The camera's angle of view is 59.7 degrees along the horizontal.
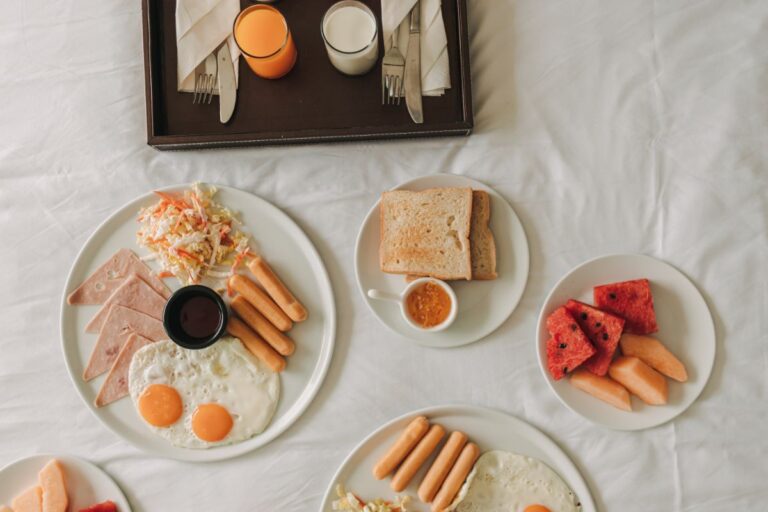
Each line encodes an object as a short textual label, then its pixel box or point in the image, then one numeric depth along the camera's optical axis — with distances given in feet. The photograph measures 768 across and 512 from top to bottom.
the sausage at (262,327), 6.06
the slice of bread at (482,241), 5.98
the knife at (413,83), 6.01
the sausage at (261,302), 6.10
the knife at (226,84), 6.13
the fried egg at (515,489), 5.82
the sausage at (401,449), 5.85
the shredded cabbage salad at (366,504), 5.82
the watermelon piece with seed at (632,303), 5.87
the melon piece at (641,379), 5.72
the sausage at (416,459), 5.84
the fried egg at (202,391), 6.06
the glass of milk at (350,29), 5.89
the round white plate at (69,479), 6.21
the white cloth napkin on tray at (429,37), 6.01
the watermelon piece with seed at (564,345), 5.71
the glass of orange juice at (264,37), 5.79
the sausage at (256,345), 6.05
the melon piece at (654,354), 5.82
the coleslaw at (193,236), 6.10
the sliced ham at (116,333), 6.24
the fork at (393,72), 6.03
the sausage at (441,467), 5.79
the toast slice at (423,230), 6.01
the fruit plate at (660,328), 5.88
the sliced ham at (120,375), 6.20
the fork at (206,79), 6.19
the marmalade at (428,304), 5.97
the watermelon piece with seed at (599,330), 5.75
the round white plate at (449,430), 5.92
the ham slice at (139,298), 6.25
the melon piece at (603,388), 5.82
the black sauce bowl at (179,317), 5.85
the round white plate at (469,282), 6.04
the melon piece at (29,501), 6.13
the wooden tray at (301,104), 6.07
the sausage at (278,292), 6.07
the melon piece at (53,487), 6.07
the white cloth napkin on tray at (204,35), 6.15
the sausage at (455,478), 5.75
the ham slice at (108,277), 6.33
